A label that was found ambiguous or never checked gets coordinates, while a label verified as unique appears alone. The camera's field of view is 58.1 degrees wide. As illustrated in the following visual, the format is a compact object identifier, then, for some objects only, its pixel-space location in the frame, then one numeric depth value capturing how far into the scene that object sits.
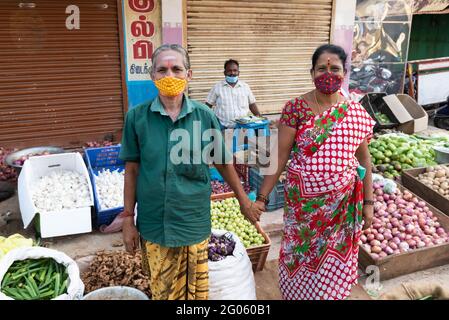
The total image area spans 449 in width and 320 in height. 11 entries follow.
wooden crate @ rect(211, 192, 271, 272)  3.72
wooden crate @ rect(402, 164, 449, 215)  4.71
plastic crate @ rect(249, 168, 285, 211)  5.09
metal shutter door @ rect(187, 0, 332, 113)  7.36
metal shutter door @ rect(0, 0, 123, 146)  6.07
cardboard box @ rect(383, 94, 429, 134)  8.40
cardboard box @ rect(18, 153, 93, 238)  4.19
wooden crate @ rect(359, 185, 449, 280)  3.81
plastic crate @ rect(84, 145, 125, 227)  5.40
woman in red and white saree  2.48
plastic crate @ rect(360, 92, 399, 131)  8.52
